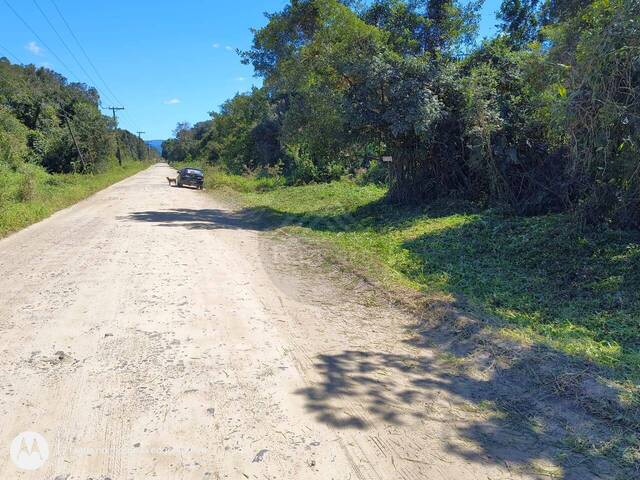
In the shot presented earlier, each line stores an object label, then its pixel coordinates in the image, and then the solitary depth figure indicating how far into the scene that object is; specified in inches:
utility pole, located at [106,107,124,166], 2463.0
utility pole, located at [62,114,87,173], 1407.5
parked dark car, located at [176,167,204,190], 1144.2
